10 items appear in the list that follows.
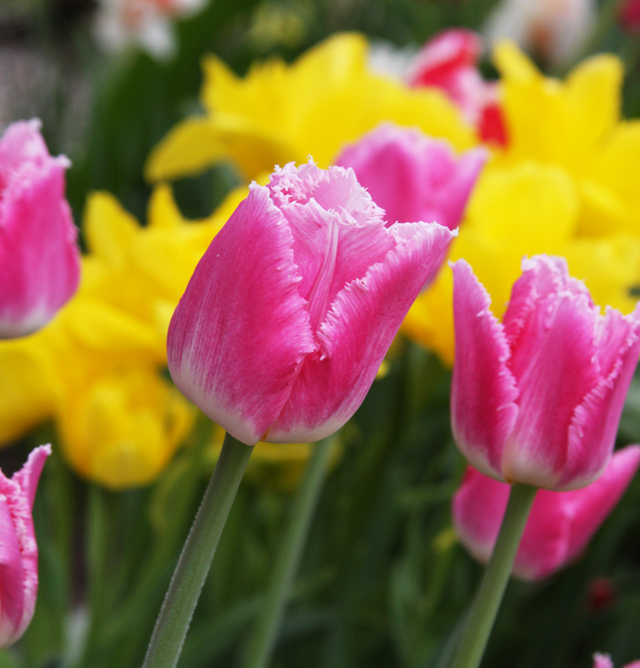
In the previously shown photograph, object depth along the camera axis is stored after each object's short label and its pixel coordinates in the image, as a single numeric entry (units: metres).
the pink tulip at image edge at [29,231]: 0.75
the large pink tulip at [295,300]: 0.66
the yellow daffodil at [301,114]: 1.05
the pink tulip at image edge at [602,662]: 0.70
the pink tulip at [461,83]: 1.34
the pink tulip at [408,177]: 0.86
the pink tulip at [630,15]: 2.75
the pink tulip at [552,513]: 0.78
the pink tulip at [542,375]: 0.70
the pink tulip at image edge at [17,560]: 0.67
